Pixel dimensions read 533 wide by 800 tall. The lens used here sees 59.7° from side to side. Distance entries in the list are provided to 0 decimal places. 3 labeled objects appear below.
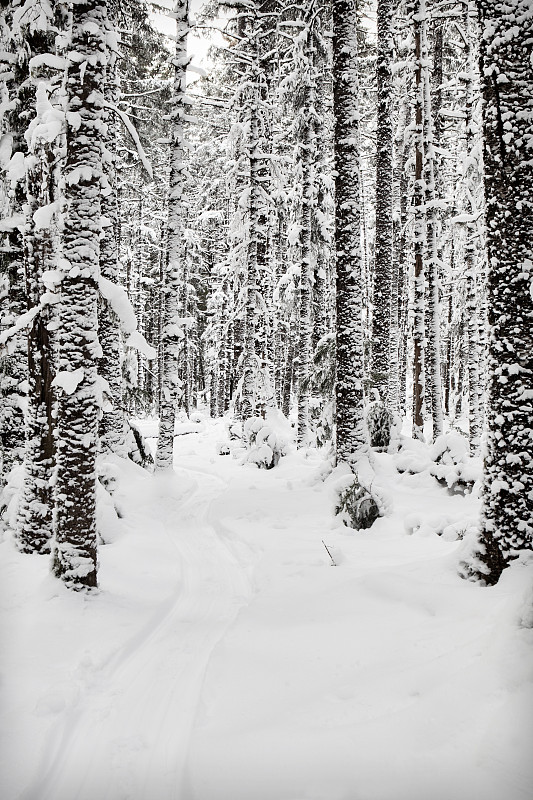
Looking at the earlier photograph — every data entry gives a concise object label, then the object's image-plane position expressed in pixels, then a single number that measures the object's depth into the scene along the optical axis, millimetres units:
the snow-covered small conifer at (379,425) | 12352
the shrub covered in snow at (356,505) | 7973
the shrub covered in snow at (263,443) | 14141
